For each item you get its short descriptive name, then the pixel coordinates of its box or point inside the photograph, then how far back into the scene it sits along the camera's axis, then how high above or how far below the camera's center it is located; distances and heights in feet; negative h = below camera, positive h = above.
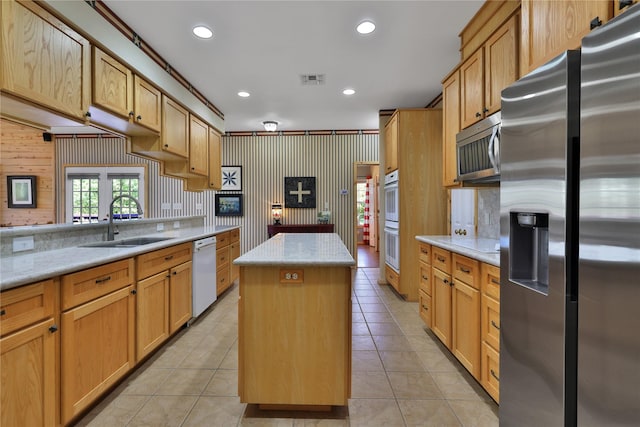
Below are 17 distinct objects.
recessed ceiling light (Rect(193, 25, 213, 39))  8.39 +5.05
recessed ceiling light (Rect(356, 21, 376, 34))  8.17 +5.06
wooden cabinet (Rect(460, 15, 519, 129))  6.31 +3.23
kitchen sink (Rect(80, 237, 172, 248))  7.95 -0.99
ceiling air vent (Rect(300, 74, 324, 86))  11.47 +5.07
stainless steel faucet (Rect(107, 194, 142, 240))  8.56 -0.60
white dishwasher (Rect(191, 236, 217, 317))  10.35 -2.39
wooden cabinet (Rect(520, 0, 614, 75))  3.93 +2.70
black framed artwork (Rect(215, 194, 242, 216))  20.31 +0.37
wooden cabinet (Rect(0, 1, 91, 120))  5.29 +2.94
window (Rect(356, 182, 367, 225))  41.39 +1.48
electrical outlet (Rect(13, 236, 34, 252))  5.92 -0.70
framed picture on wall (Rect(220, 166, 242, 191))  20.26 +2.11
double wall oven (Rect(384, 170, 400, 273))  13.23 -0.49
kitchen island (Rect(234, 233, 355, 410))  5.56 -2.31
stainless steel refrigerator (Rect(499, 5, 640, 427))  2.88 -0.31
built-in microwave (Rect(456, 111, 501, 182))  6.32 +1.42
